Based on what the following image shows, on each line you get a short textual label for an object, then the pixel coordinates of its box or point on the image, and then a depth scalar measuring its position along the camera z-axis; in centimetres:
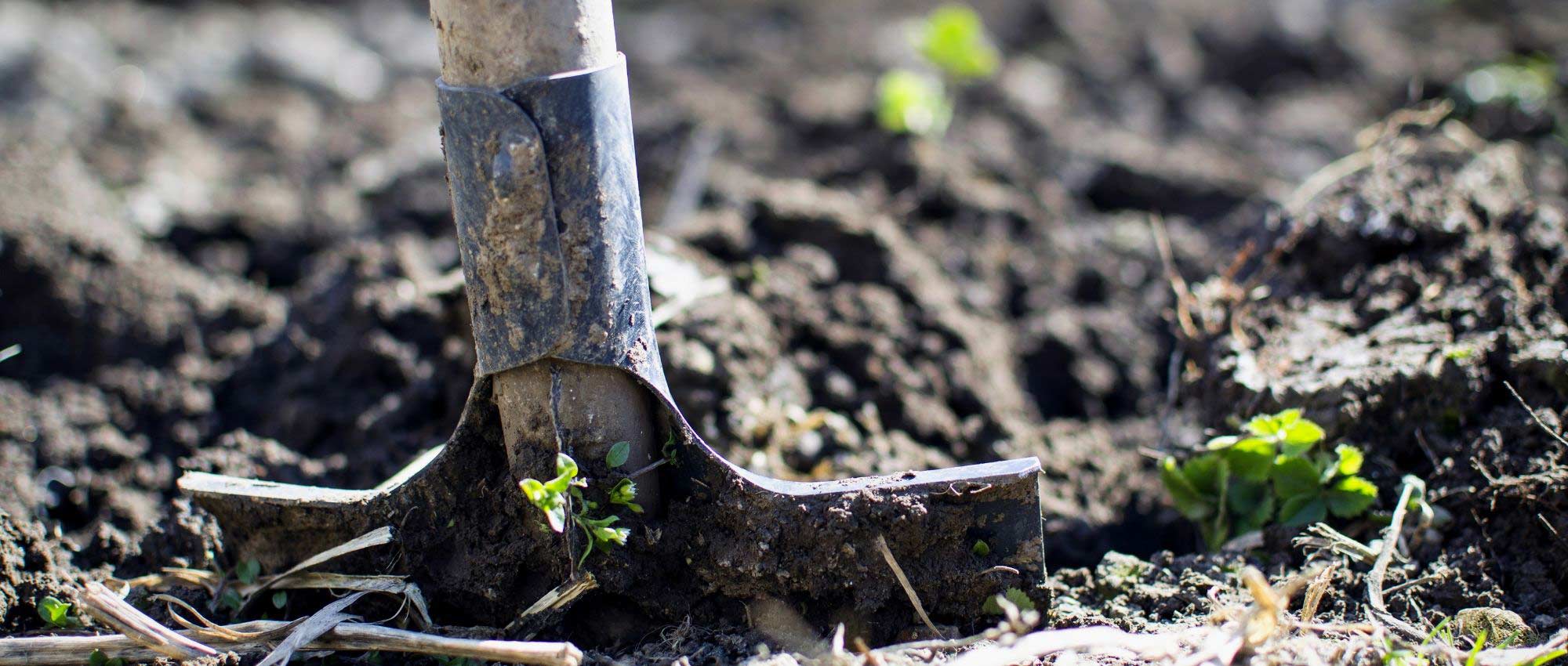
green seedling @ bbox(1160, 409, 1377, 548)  143
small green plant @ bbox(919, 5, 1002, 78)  226
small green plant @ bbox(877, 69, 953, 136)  205
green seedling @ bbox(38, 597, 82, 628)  141
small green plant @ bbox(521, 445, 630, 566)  138
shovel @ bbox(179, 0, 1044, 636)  137
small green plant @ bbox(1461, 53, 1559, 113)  198
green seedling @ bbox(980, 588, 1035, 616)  141
